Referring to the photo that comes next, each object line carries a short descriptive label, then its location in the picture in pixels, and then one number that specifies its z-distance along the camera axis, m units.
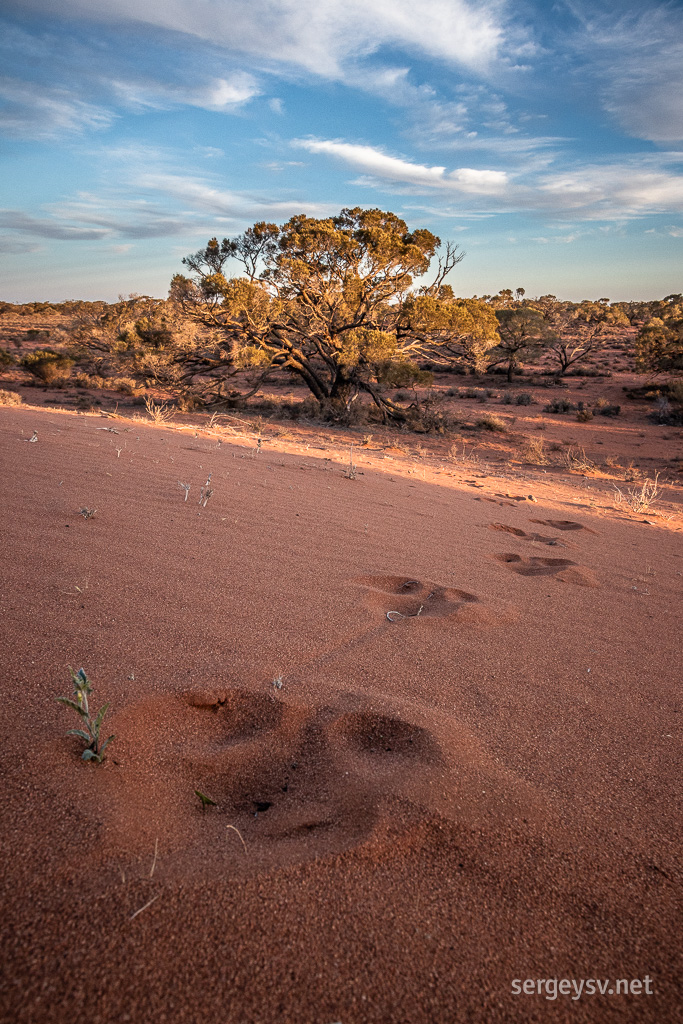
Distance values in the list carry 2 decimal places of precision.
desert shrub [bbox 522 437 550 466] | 11.59
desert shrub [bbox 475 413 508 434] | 15.03
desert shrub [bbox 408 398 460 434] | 14.58
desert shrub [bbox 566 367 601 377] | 25.03
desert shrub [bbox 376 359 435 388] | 14.12
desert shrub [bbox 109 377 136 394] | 20.30
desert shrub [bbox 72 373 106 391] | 21.02
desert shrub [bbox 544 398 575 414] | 18.75
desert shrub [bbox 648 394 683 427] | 16.25
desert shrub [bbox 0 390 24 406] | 8.45
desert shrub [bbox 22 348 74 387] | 20.39
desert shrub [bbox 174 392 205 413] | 15.44
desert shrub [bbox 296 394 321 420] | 15.72
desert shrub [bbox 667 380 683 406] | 16.75
